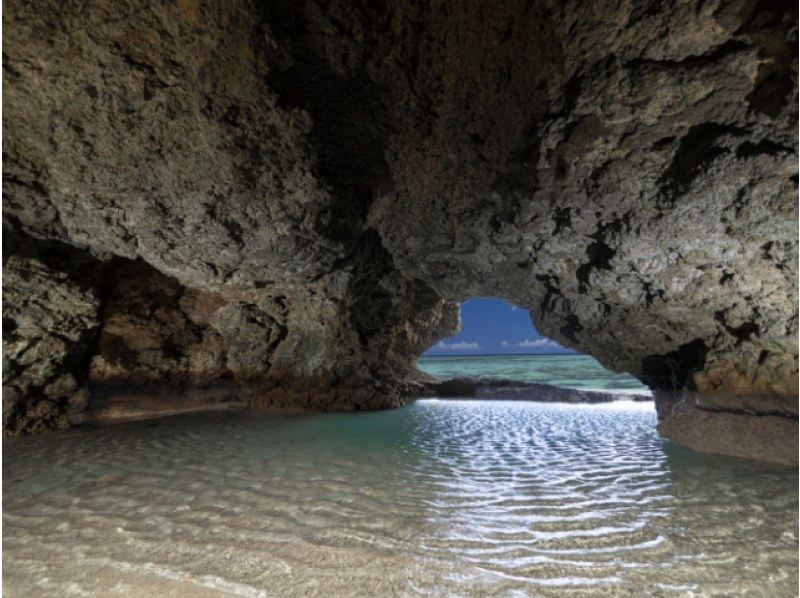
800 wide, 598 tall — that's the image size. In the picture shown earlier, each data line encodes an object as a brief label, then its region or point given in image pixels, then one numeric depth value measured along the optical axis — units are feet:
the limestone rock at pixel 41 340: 19.31
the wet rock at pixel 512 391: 39.21
